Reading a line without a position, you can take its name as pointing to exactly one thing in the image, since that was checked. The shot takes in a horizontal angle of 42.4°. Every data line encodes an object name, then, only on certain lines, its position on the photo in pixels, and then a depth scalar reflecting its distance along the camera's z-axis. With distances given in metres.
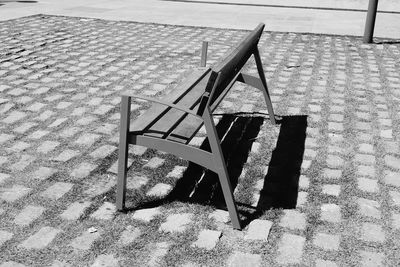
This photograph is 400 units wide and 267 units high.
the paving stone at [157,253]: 3.14
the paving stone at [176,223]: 3.49
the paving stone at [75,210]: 3.63
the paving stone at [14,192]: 3.85
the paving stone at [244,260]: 3.15
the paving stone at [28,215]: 3.57
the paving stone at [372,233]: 3.44
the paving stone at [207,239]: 3.33
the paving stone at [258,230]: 3.43
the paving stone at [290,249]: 3.21
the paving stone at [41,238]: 3.30
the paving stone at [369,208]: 3.73
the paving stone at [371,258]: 3.17
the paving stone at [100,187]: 3.96
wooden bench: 3.36
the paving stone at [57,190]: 3.90
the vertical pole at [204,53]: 5.35
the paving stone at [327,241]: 3.34
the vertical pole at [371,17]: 9.43
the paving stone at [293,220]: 3.57
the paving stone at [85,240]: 3.30
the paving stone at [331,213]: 3.66
